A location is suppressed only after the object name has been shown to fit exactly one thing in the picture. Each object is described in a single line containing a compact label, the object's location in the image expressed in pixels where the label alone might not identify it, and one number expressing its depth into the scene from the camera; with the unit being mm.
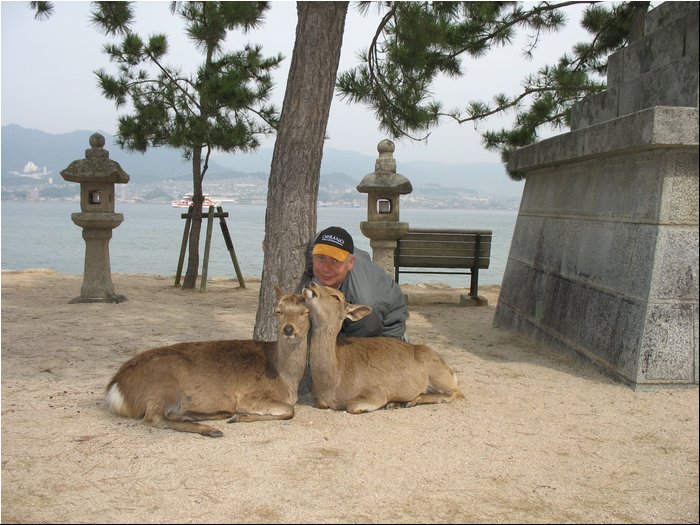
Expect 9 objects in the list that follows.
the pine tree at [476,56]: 7461
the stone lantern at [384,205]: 9023
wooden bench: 10477
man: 4652
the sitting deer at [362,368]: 4402
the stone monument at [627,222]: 4648
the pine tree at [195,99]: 11055
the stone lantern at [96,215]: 9586
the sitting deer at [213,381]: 4203
